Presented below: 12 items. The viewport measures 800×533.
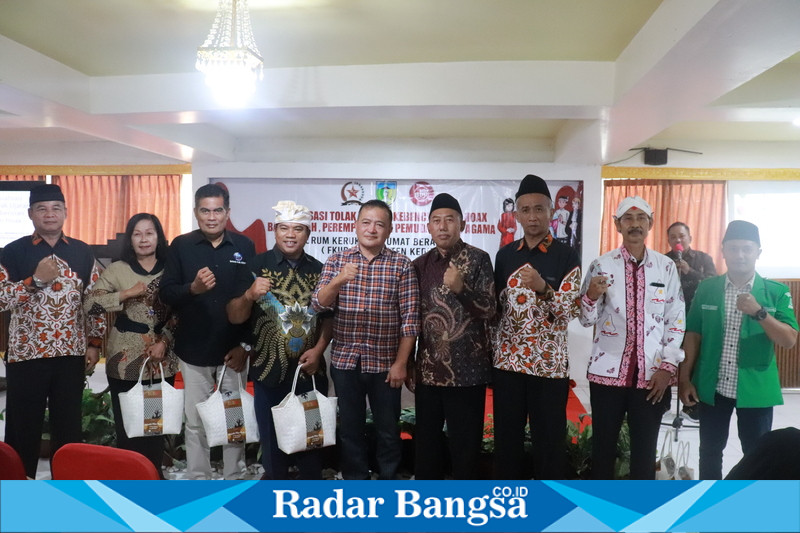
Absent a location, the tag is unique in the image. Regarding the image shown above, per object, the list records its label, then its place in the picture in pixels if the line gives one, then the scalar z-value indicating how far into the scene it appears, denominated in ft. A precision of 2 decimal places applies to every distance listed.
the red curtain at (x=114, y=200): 20.24
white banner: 17.85
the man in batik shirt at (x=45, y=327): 7.77
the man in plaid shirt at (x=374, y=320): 7.39
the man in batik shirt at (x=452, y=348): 7.26
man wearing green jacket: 7.07
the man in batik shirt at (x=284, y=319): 7.50
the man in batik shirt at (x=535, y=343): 7.14
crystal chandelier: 7.66
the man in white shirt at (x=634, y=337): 7.00
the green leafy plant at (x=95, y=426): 9.78
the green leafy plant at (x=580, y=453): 8.68
